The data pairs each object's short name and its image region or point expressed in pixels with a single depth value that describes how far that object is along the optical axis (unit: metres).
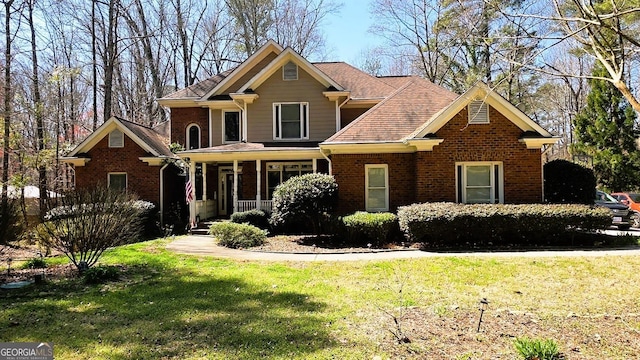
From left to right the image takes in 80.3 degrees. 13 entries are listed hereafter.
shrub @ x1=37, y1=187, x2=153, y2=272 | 7.81
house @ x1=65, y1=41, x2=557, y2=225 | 13.05
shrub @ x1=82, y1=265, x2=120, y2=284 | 7.26
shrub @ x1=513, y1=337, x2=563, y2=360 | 3.66
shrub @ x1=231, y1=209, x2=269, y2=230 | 15.43
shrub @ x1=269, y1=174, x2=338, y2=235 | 13.10
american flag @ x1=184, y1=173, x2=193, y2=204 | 16.64
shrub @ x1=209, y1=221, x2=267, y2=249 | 12.29
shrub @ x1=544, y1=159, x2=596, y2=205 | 13.80
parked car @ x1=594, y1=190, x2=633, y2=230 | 15.35
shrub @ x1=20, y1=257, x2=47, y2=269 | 9.02
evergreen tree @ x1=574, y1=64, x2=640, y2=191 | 22.28
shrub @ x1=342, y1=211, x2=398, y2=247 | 11.89
